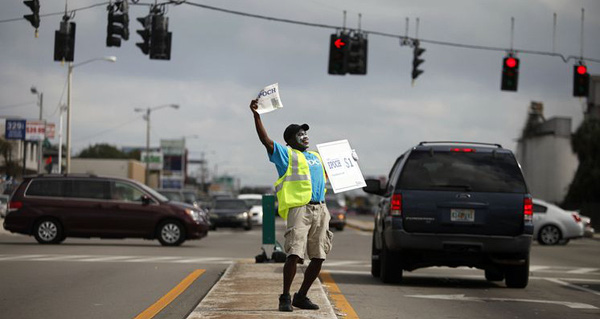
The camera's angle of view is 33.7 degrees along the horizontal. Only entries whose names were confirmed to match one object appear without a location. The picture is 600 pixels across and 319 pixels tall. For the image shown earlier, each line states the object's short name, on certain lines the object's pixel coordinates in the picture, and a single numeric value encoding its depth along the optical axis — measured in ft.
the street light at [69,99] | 150.61
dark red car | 82.84
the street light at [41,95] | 187.32
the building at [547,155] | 273.54
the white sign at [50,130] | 209.93
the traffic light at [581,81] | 95.40
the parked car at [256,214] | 147.54
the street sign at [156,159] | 391.45
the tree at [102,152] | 566.77
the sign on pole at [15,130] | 181.06
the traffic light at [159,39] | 77.92
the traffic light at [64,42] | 77.46
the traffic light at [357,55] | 86.63
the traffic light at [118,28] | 76.33
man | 31.17
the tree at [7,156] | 244.79
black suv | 44.52
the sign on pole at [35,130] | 177.12
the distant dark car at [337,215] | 143.95
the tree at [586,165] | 193.98
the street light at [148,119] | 231.16
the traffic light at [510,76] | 93.40
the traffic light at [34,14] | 72.84
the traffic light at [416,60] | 92.43
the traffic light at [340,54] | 86.97
